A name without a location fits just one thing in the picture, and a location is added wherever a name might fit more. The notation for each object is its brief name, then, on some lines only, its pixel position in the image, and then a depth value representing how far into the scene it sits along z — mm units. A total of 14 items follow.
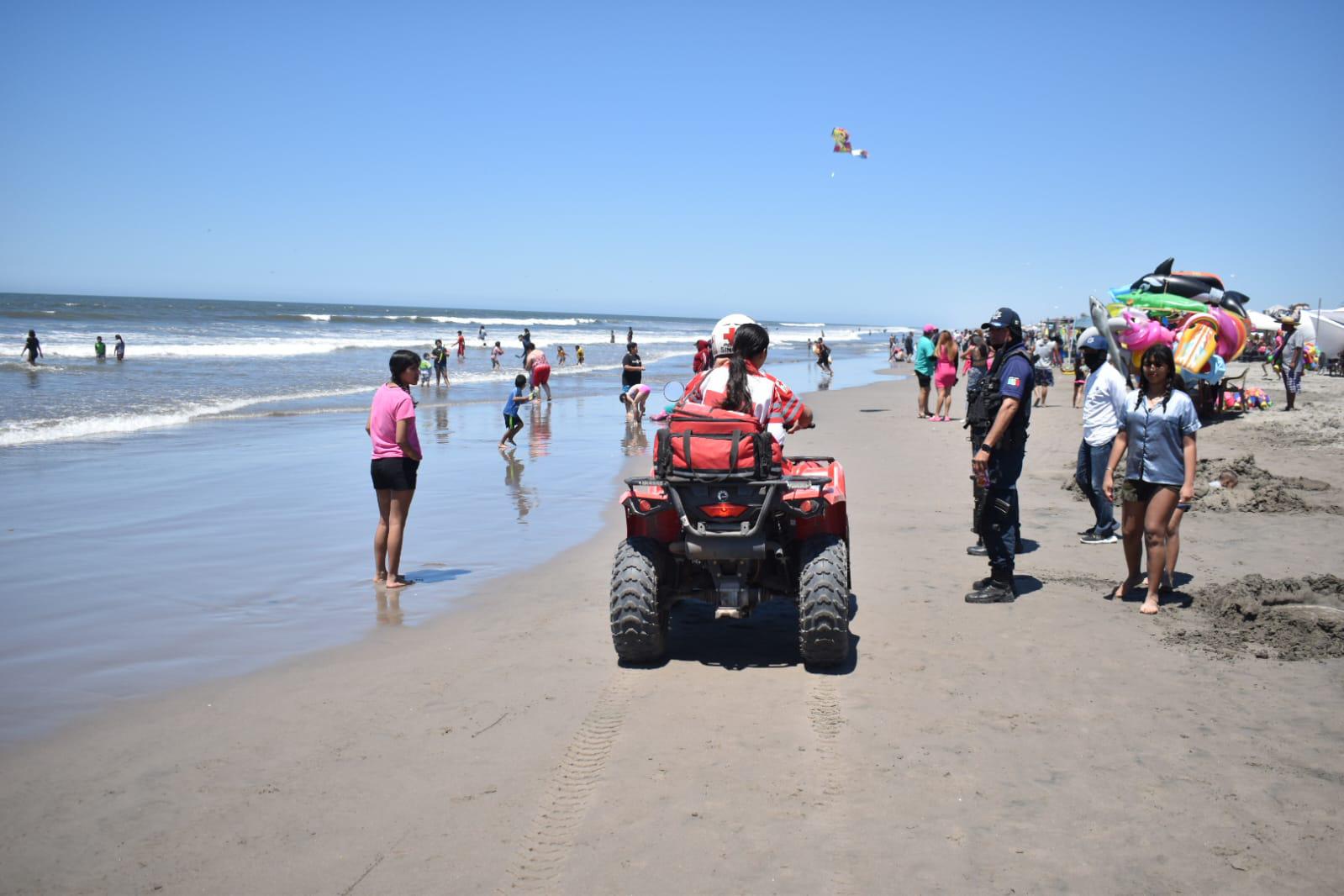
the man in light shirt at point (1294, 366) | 16672
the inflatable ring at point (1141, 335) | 14625
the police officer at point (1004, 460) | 5941
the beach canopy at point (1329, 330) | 25250
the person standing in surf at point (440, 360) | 27906
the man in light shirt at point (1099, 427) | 7594
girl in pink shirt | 6410
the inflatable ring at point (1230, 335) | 15430
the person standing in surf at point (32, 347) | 30012
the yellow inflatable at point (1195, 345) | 14758
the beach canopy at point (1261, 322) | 20641
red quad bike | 4531
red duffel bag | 4492
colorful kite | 15958
